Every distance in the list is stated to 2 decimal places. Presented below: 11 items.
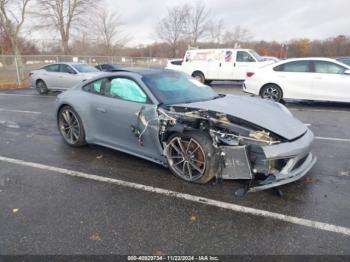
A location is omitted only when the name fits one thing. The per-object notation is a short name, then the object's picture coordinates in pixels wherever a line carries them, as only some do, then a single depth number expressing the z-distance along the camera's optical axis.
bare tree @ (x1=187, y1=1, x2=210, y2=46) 45.69
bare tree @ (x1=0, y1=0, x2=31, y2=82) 20.98
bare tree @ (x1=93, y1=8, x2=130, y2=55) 45.30
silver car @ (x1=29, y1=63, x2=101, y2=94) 12.73
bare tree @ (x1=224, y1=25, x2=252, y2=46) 53.74
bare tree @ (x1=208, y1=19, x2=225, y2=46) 47.98
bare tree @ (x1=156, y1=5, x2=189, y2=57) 46.25
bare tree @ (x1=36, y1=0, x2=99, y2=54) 28.80
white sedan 8.16
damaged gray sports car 3.23
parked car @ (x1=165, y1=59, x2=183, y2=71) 18.46
